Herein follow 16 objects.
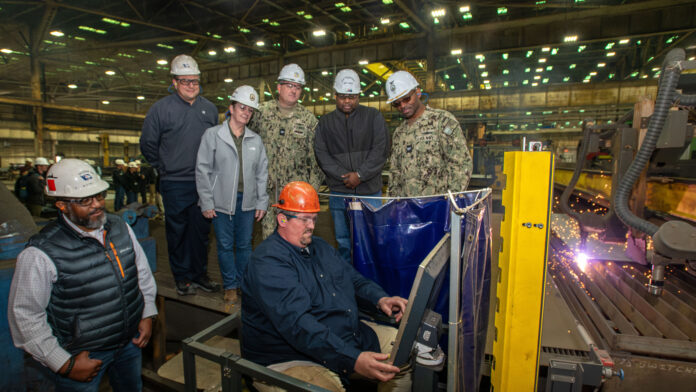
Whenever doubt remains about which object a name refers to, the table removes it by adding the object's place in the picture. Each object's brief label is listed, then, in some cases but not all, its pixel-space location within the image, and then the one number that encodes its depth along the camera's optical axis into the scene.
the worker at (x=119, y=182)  11.32
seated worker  1.74
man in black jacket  3.24
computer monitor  1.39
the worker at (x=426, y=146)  3.15
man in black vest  1.82
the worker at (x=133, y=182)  11.50
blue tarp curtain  2.06
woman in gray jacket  3.00
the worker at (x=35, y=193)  8.54
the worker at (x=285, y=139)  3.52
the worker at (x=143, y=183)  11.93
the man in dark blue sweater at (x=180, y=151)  3.04
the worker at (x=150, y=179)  12.59
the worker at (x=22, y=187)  8.63
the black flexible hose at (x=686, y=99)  2.59
